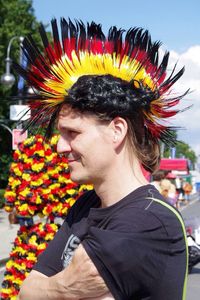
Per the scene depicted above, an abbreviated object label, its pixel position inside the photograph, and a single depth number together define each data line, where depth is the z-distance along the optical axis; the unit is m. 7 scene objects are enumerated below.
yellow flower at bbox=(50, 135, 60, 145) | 4.80
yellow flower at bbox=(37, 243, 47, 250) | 5.08
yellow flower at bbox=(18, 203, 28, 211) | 5.09
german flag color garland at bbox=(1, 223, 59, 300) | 5.01
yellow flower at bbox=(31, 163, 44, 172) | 5.01
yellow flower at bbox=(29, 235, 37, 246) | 5.12
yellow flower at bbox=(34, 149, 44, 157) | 5.00
